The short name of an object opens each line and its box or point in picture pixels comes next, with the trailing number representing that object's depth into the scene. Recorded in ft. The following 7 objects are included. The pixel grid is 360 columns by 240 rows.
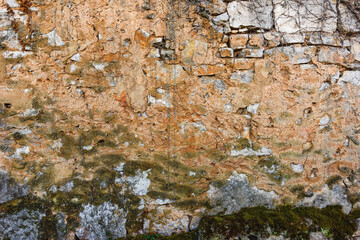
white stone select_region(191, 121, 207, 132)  8.88
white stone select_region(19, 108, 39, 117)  8.48
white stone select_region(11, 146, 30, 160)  8.43
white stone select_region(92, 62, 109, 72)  8.68
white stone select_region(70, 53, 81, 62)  8.64
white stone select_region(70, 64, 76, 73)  8.63
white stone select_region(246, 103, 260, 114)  8.96
